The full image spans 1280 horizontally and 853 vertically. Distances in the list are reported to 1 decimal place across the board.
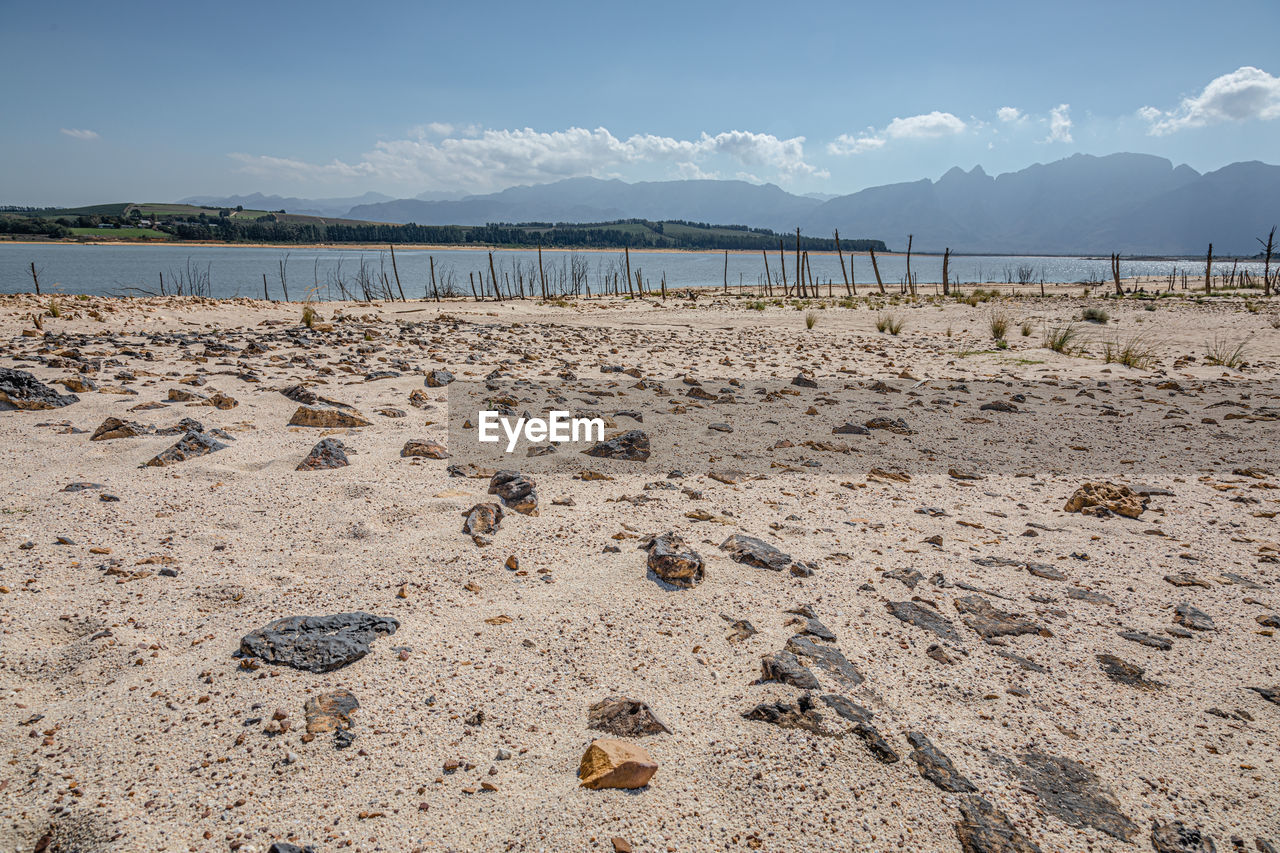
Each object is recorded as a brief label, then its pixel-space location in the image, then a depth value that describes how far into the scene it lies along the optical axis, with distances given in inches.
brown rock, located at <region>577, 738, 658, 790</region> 69.6
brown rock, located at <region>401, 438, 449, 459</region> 181.6
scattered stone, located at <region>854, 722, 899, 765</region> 74.6
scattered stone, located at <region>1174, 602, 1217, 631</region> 105.7
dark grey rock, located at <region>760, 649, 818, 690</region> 87.1
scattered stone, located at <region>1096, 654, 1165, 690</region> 90.7
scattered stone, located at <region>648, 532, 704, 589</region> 114.8
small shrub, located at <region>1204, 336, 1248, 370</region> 388.3
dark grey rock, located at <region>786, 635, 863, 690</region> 89.6
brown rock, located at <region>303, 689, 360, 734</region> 76.5
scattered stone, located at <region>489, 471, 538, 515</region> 146.3
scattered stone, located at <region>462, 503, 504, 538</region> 132.2
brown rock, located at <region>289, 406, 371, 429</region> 203.5
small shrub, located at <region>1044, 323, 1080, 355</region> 450.9
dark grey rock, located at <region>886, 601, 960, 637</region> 103.1
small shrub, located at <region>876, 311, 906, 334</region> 585.7
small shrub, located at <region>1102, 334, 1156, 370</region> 389.7
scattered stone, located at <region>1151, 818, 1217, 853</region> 64.3
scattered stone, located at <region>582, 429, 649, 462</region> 190.1
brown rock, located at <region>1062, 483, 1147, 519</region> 154.9
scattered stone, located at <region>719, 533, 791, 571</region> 123.3
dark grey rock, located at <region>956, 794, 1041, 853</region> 63.7
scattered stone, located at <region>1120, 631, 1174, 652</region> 100.2
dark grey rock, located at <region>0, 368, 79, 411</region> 196.7
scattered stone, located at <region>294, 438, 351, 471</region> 163.3
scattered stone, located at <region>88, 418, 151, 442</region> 174.2
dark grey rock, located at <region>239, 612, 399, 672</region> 87.9
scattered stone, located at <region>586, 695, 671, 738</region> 78.0
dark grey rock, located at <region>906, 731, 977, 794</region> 70.9
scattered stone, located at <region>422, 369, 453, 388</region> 273.6
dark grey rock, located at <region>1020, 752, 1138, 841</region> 67.0
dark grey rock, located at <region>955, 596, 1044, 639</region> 104.3
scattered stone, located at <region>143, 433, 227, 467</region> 157.2
